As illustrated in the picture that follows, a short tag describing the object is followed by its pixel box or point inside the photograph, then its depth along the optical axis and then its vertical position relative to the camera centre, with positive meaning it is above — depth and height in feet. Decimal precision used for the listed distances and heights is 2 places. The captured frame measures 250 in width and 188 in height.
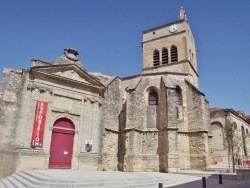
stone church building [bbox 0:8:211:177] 39.27 +5.60
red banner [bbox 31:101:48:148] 39.84 +3.73
